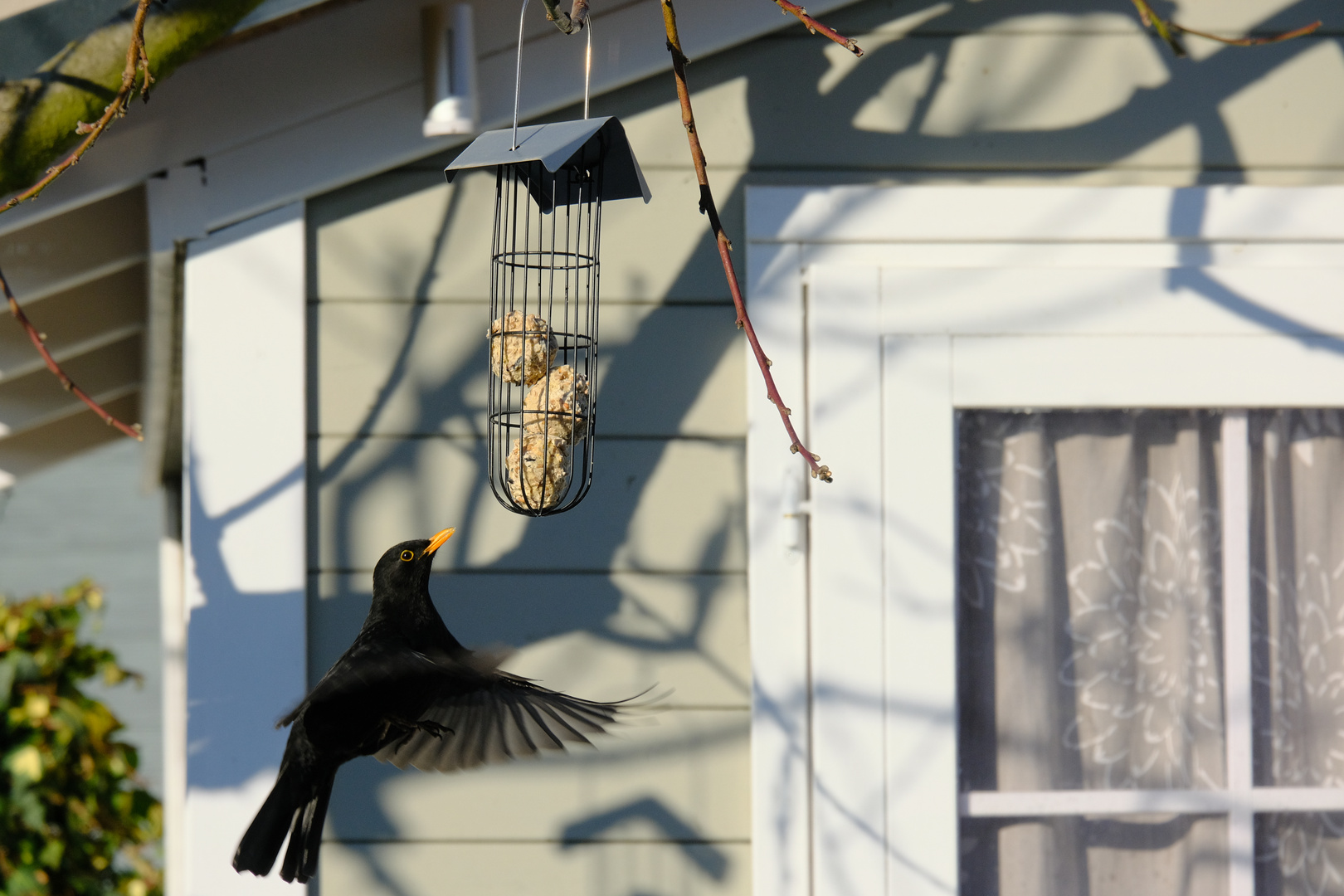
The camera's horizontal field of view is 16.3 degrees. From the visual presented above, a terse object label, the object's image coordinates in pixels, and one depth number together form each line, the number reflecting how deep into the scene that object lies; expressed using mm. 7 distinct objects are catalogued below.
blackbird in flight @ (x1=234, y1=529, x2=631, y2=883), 4311
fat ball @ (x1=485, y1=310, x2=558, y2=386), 4313
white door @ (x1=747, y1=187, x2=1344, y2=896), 4568
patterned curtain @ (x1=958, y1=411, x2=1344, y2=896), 4596
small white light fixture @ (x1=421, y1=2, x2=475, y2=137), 4526
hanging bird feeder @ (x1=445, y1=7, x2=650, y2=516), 4219
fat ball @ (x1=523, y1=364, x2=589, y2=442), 4288
